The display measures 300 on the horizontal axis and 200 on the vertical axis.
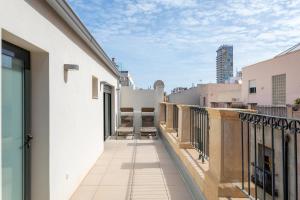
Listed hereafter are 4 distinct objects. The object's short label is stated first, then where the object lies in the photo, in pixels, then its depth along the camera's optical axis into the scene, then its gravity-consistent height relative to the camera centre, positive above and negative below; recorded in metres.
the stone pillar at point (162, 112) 9.08 -0.62
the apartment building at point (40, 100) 2.16 -0.01
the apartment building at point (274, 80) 15.21 +1.55
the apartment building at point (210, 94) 21.51 +0.51
